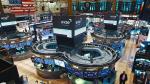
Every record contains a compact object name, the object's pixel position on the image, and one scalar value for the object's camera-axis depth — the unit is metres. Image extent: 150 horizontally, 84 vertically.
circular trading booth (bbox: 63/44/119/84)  10.48
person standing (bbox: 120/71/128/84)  11.68
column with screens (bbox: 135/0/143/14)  31.00
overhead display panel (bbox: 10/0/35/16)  36.47
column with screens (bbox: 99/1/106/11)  34.05
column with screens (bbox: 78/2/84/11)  36.47
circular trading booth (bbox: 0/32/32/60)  17.95
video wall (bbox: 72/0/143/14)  31.51
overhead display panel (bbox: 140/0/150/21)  14.61
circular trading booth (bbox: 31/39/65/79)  13.12
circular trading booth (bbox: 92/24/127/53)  18.70
